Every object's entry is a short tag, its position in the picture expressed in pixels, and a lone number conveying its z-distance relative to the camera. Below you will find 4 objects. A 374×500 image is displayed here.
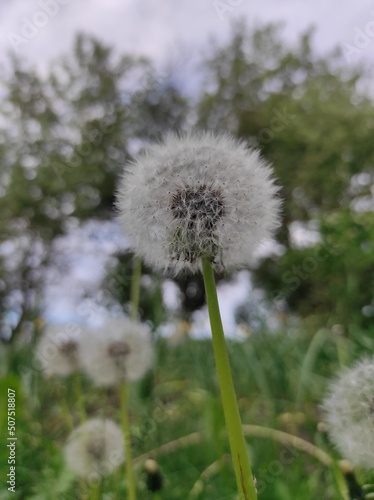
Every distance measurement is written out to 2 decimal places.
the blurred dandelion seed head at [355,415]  0.15
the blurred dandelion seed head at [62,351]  0.31
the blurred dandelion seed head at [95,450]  0.24
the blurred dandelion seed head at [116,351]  0.25
